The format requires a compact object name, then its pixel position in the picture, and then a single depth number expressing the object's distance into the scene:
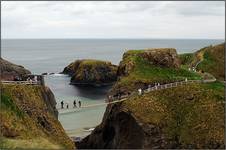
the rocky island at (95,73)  127.56
